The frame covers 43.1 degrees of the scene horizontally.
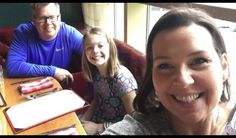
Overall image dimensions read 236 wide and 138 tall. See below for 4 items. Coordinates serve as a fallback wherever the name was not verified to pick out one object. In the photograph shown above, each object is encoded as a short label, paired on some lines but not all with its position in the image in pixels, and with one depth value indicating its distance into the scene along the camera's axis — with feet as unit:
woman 2.46
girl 5.86
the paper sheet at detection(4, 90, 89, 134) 4.48
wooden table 4.28
